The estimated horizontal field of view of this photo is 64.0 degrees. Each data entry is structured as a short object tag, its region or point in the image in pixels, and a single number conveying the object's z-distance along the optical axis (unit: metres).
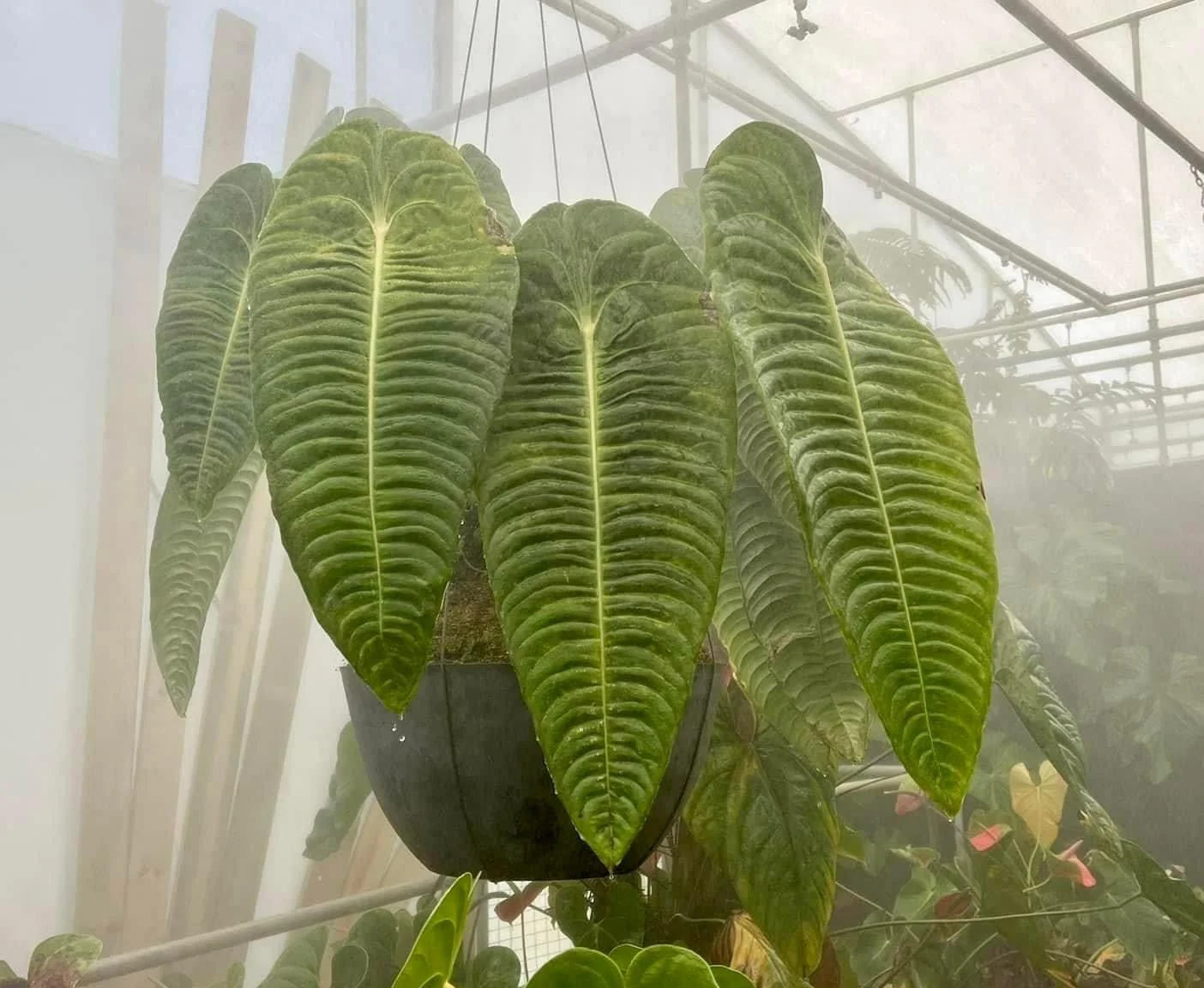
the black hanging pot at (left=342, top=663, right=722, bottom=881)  0.61
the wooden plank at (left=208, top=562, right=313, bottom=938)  1.52
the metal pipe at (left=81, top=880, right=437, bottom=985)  1.12
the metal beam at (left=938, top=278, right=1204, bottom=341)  1.92
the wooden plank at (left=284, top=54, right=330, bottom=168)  1.62
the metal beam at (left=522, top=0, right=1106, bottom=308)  1.94
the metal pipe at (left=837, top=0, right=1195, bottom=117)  1.94
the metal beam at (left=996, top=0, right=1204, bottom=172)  1.32
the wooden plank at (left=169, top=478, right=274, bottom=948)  1.46
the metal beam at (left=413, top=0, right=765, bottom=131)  1.66
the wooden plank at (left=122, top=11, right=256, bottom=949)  1.37
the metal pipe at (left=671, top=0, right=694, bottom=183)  1.62
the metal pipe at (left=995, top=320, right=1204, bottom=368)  1.94
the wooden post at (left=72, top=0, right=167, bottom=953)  1.33
